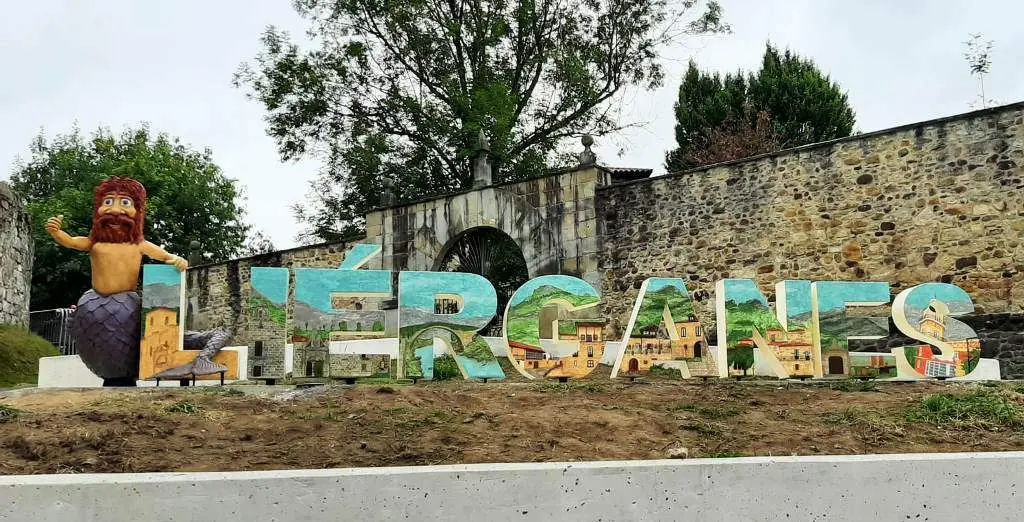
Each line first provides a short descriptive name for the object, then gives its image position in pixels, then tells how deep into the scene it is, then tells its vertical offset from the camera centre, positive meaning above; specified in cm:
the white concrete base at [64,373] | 1050 -41
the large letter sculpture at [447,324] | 851 +16
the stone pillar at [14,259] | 1334 +153
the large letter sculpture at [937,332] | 845 +1
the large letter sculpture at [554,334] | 843 +4
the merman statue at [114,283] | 813 +64
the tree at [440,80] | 2161 +731
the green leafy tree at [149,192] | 2561 +522
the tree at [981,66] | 1412 +481
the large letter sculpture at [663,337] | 859 -1
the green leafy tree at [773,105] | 2477 +748
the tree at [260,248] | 3074 +374
